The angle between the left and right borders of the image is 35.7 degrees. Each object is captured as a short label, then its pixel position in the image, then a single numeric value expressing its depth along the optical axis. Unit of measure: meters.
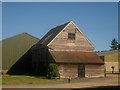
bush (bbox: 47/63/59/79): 27.04
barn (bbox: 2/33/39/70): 37.47
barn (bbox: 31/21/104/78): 28.50
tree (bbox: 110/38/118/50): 105.13
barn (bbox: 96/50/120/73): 45.03
